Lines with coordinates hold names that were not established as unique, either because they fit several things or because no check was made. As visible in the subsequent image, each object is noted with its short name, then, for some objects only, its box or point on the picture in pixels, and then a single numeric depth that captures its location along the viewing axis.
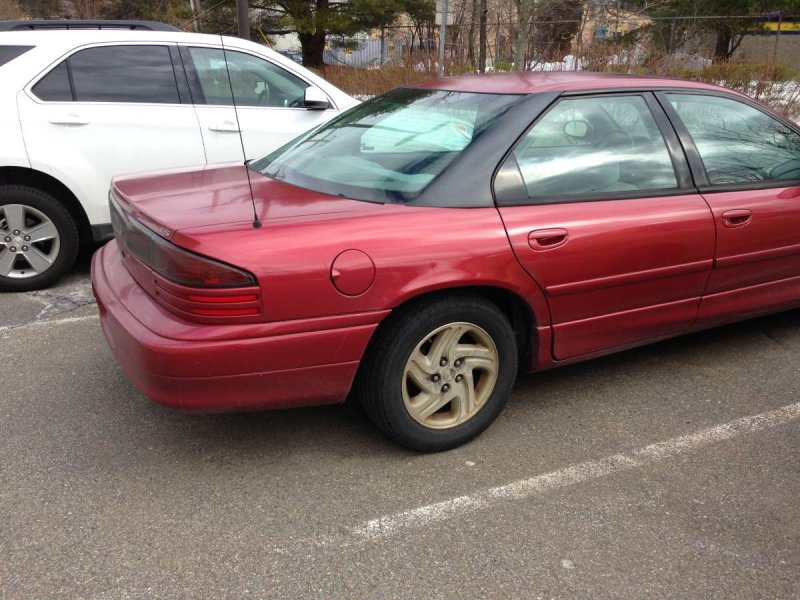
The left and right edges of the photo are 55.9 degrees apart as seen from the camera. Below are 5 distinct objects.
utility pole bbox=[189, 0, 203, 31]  21.01
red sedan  2.64
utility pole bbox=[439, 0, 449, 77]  12.11
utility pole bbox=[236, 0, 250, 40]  9.58
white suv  4.96
